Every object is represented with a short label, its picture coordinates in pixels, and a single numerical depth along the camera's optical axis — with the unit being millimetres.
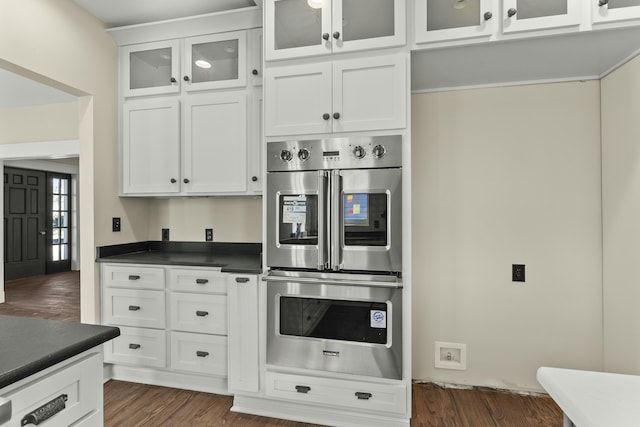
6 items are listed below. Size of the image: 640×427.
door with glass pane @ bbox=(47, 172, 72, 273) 7133
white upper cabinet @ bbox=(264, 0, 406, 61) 2002
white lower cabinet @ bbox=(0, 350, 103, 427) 841
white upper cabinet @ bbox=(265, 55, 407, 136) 2002
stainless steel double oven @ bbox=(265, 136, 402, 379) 1991
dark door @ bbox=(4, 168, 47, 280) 6312
